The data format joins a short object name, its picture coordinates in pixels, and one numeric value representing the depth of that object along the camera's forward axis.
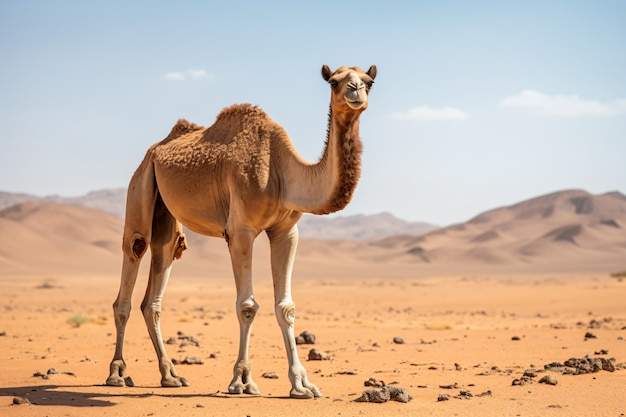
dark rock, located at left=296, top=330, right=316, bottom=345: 15.62
